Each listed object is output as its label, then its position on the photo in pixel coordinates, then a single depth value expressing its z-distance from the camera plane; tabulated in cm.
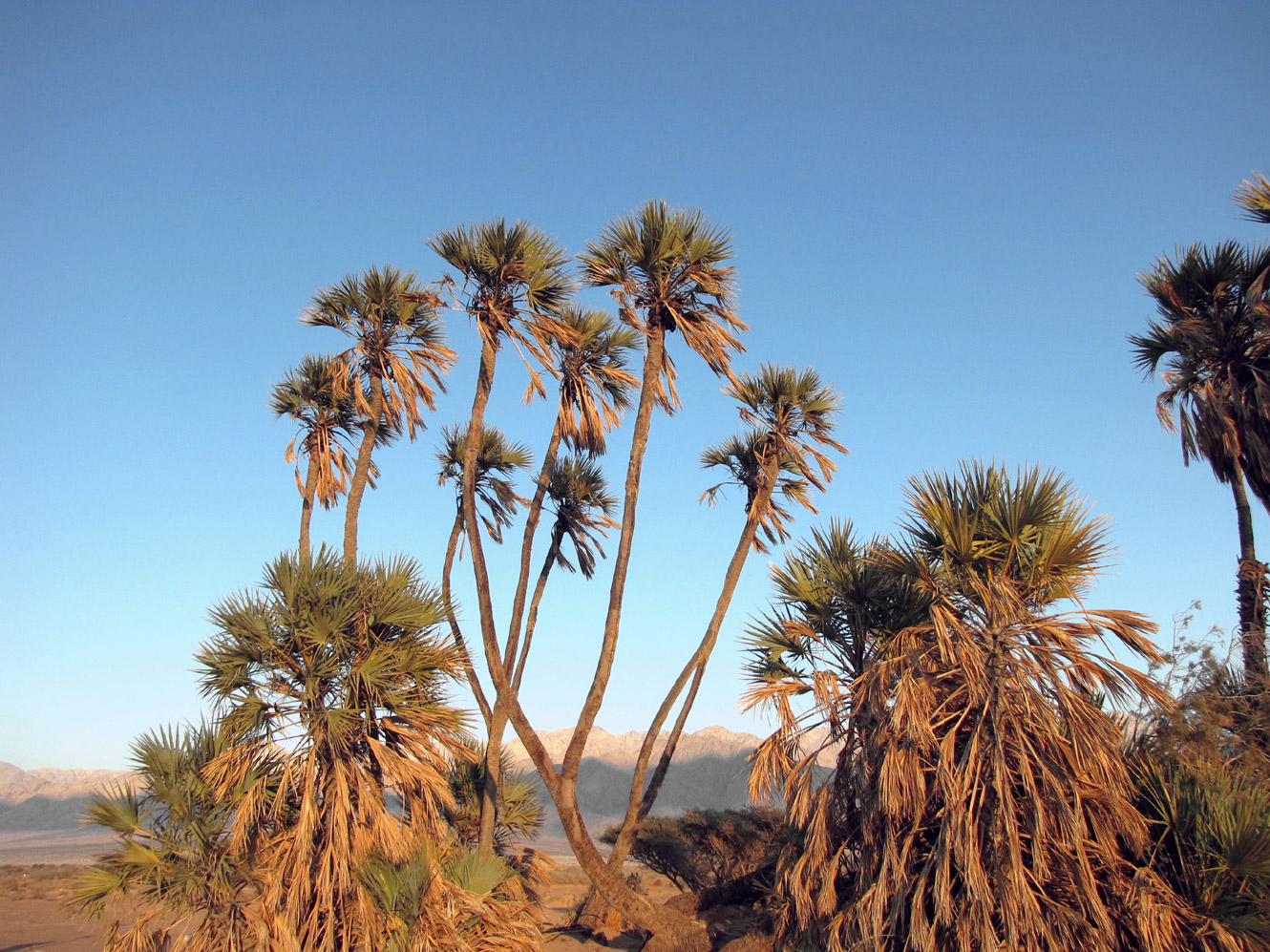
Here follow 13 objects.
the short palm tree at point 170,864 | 921
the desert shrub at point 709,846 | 2284
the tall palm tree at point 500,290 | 1467
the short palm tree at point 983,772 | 875
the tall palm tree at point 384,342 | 1647
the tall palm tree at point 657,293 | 1432
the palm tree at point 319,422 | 1817
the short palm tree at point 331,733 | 993
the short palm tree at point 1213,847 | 792
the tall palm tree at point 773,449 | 1622
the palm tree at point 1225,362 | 1469
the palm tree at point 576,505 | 1814
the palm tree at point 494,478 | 1891
